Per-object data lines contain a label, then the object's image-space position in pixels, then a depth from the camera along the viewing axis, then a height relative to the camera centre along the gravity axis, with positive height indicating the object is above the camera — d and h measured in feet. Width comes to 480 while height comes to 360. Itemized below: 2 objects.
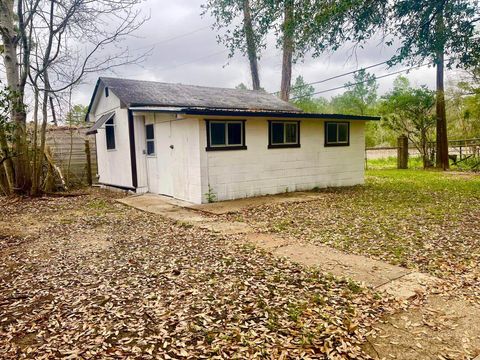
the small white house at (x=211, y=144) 27.14 +0.52
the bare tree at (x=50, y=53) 29.35 +9.24
